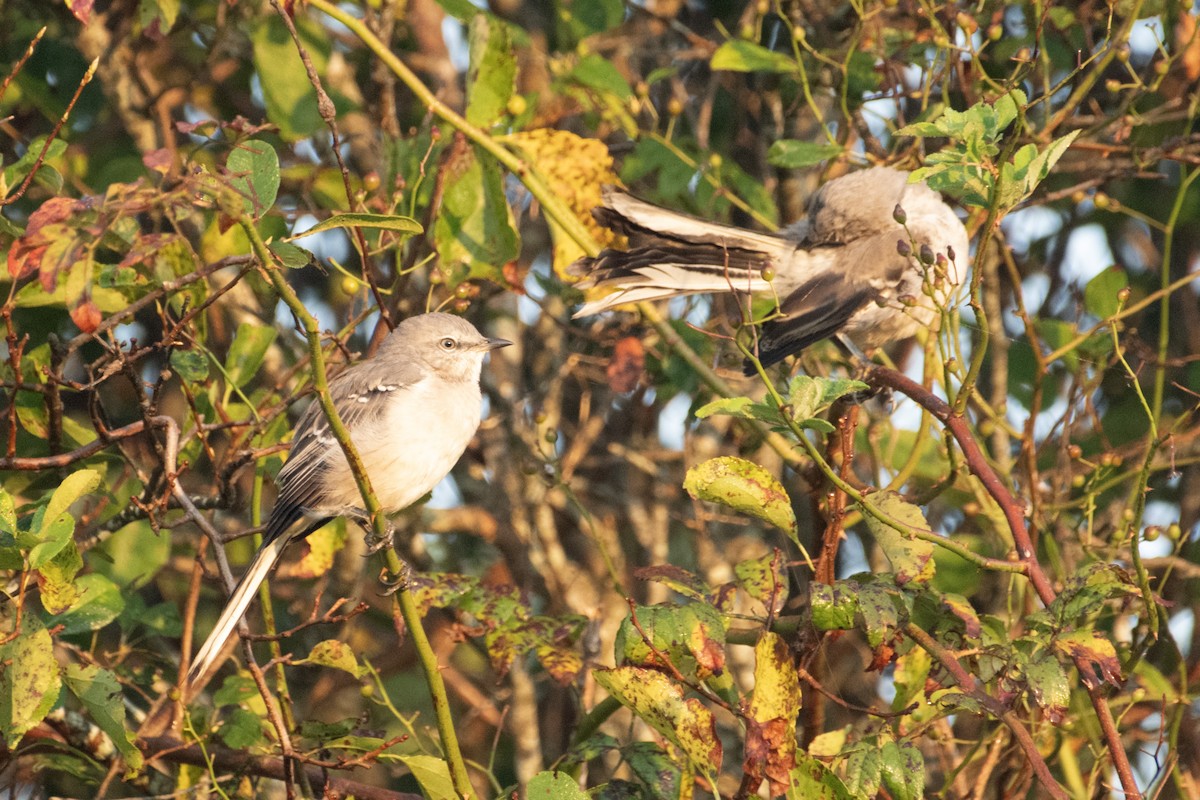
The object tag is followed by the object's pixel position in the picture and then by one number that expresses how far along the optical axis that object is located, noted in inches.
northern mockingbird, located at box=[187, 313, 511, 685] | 307.6
